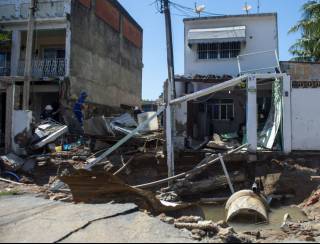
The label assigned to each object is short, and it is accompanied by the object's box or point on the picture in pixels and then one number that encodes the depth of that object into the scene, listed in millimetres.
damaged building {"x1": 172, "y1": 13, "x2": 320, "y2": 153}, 11411
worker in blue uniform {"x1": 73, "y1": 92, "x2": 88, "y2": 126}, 12679
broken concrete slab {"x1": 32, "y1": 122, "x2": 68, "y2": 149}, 10510
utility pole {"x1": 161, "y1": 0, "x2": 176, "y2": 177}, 9085
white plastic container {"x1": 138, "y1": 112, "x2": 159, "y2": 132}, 10877
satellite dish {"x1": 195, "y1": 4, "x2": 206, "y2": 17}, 13859
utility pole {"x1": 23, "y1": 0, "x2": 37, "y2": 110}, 11245
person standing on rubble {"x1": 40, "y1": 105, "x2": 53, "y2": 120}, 12408
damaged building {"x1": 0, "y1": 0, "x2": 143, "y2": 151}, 13754
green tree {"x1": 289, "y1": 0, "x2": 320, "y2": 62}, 12810
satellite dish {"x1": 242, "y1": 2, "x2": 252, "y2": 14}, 14036
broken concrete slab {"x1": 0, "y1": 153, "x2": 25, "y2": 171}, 9478
